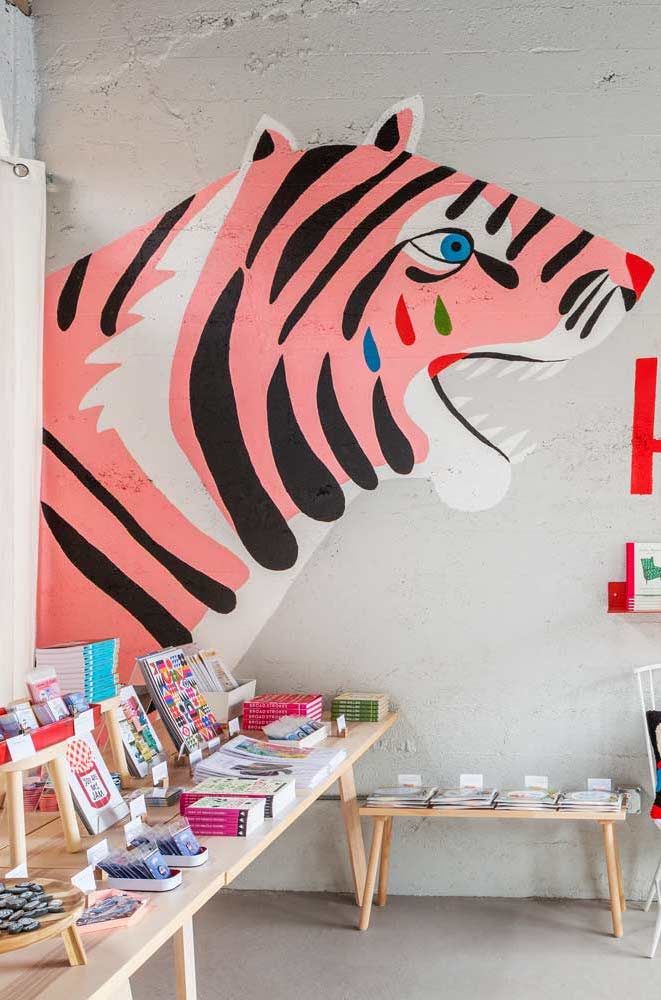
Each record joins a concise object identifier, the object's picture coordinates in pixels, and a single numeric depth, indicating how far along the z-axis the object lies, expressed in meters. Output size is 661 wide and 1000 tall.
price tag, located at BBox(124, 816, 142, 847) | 2.55
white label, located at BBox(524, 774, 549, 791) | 4.27
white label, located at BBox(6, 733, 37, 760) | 2.38
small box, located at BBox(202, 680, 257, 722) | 3.97
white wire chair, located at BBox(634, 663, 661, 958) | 4.05
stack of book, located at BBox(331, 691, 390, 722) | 4.12
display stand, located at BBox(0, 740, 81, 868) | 2.40
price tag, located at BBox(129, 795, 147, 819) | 2.75
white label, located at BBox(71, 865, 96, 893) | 2.20
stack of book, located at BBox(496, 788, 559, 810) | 3.96
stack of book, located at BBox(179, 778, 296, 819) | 2.84
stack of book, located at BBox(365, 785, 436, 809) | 4.04
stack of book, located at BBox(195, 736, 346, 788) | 3.20
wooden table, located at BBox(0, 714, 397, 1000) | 1.83
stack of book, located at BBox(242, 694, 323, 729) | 3.96
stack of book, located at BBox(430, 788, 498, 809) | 3.99
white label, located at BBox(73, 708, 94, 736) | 2.62
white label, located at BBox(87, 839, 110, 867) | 2.39
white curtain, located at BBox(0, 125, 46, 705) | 4.13
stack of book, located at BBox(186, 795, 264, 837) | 2.67
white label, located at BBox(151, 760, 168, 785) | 3.09
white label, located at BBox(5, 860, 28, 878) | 2.21
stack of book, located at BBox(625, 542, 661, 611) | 4.19
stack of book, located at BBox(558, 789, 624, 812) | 3.92
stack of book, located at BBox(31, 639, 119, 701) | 3.08
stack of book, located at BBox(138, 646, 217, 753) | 3.49
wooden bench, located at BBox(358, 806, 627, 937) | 3.85
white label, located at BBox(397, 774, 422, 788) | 4.32
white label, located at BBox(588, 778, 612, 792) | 4.23
